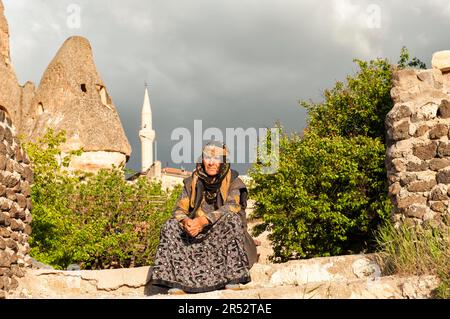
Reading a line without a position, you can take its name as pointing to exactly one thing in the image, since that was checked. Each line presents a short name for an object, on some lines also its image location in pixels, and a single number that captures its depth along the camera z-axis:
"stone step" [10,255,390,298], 7.23
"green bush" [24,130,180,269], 11.93
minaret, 48.88
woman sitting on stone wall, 6.75
